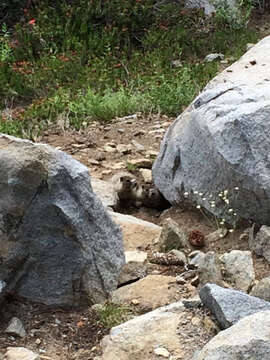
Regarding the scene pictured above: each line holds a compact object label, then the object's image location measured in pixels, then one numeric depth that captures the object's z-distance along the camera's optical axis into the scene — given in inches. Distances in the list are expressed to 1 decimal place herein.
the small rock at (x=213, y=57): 415.2
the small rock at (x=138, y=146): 276.5
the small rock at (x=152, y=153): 270.4
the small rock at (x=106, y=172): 256.7
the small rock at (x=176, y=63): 400.3
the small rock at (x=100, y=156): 269.3
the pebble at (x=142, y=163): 260.5
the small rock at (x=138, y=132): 290.4
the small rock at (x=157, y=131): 290.8
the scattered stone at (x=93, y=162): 264.9
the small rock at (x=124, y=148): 273.4
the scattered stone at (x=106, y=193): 227.8
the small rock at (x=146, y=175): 250.5
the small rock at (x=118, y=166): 260.8
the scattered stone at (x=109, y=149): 275.9
